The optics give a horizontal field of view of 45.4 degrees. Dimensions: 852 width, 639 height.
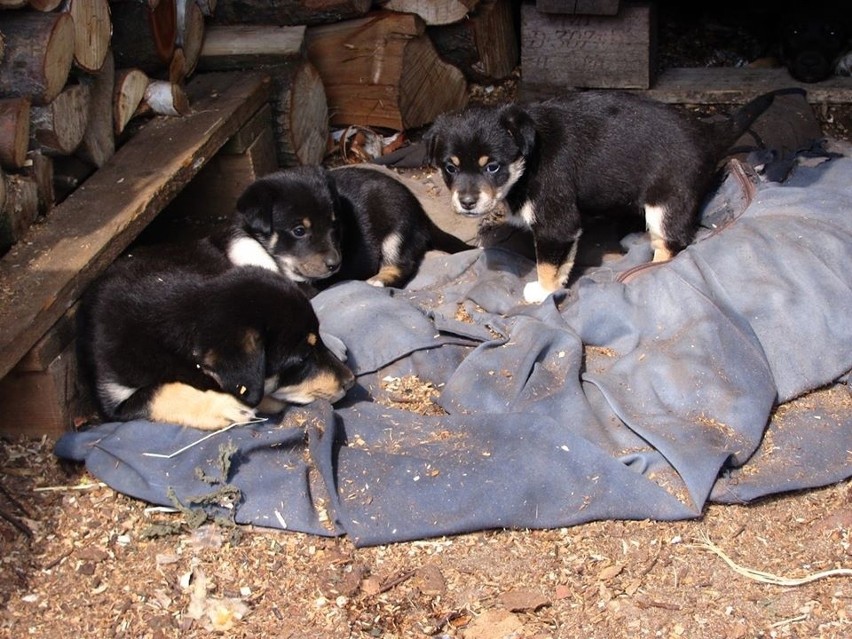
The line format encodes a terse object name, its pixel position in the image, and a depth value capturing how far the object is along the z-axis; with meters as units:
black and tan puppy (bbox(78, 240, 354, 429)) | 3.71
